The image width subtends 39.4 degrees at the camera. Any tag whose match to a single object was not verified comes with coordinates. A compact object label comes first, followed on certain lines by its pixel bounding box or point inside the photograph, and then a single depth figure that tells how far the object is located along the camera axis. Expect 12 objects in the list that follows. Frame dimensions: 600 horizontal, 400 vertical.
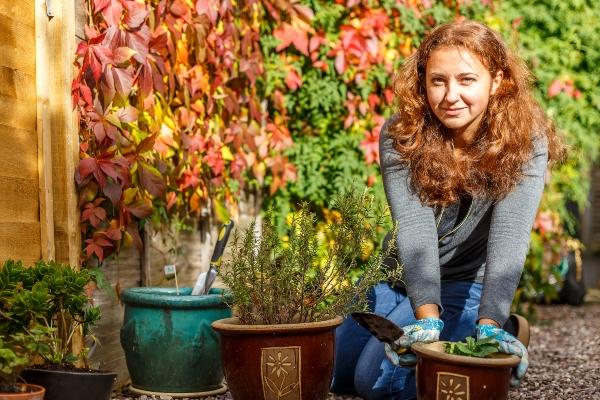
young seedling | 1.95
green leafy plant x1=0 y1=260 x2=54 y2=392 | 1.71
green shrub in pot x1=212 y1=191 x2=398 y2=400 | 2.08
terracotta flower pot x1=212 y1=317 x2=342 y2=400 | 2.08
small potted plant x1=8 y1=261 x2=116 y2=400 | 1.91
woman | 2.27
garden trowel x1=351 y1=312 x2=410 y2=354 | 2.06
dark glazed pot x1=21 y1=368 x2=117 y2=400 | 1.90
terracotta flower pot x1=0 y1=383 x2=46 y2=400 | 1.68
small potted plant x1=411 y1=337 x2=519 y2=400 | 1.85
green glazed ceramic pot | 2.55
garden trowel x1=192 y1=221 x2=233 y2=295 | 2.63
